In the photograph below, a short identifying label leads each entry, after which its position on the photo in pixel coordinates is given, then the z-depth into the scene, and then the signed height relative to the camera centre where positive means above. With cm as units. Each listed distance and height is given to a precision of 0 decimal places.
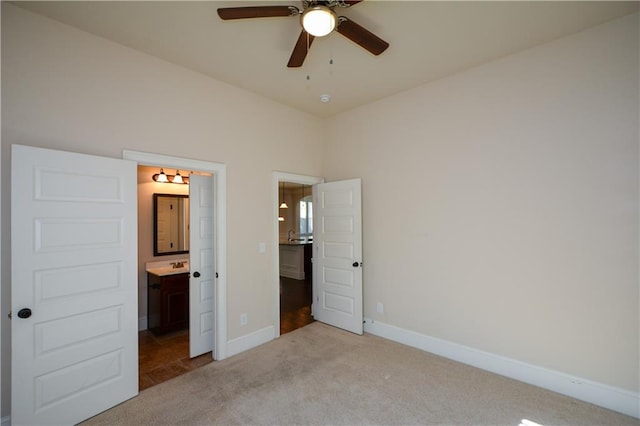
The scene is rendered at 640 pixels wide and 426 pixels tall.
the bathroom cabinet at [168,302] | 391 -118
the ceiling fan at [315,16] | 178 +129
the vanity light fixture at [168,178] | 435 +62
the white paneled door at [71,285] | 199 -51
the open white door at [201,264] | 329 -54
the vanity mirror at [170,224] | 436 -10
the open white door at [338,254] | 394 -55
